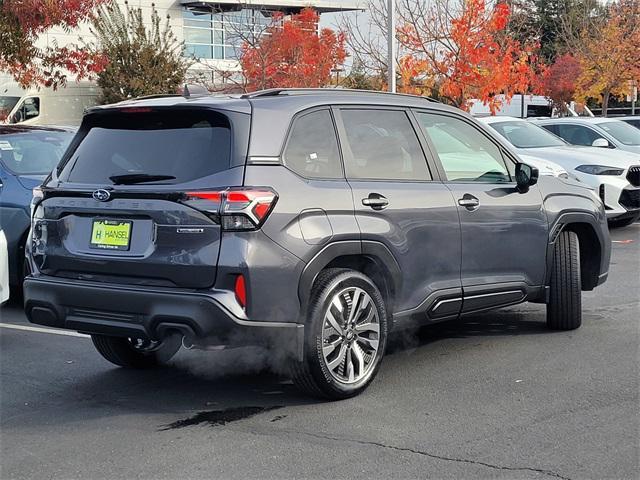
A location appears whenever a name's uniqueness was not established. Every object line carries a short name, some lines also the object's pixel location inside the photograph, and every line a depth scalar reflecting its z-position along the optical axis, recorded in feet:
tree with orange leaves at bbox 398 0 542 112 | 77.25
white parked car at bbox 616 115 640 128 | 70.90
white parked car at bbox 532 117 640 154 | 52.80
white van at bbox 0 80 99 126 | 110.83
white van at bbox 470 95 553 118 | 163.19
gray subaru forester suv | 17.12
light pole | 67.00
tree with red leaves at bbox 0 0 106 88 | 46.91
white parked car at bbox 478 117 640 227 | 43.98
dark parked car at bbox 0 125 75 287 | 29.35
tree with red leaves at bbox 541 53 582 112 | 135.54
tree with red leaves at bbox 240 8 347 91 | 86.22
